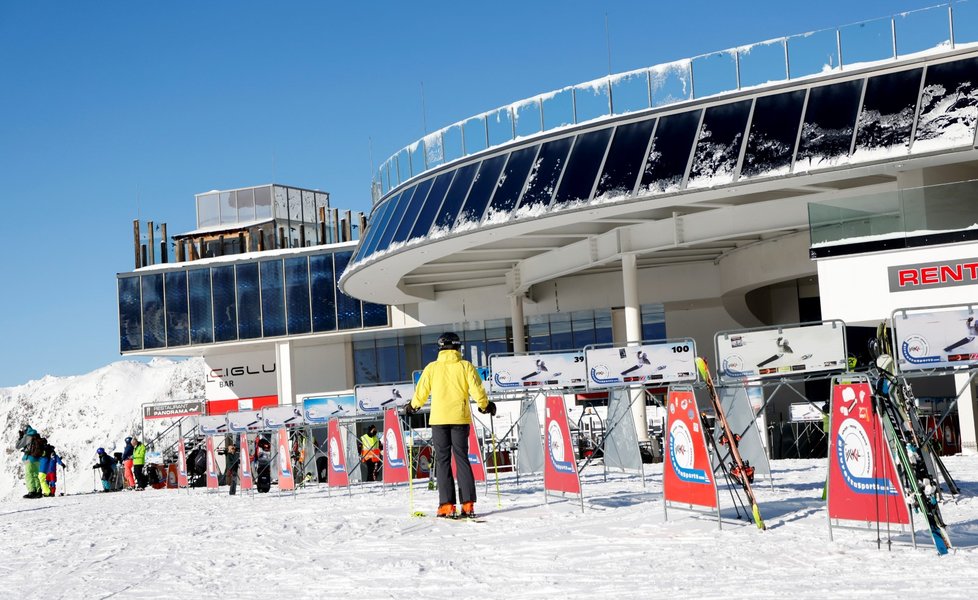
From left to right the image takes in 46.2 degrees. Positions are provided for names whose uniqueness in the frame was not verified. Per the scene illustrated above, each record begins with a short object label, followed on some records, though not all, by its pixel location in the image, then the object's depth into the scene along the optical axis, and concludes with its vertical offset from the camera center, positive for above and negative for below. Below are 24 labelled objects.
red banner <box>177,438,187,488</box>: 27.55 -1.58
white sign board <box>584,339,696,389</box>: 15.95 +0.11
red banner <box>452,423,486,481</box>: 16.44 -1.14
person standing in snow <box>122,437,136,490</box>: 33.09 -1.84
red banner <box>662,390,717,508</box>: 10.12 -0.80
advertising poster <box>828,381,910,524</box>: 8.42 -0.79
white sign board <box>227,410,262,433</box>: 25.40 -0.55
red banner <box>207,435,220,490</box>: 23.86 -1.42
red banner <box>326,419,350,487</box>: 19.20 -1.14
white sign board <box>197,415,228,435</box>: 27.77 -0.66
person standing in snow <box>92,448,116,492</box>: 31.80 -1.76
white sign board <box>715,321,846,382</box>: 13.90 +0.14
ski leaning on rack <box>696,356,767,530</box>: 9.96 -0.61
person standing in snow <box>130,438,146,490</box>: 31.56 -1.67
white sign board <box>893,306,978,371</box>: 12.34 +0.18
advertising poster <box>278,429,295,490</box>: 19.66 -1.22
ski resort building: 23.36 +3.95
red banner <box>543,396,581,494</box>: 12.55 -0.83
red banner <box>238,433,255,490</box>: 21.69 -1.42
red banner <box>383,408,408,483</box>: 17.80 -1.01
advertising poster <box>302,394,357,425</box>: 22.97 -0.39
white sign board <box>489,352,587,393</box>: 17.64 +0.11
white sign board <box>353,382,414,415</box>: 22.41 -0.16
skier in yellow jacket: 10.95 -0.27
